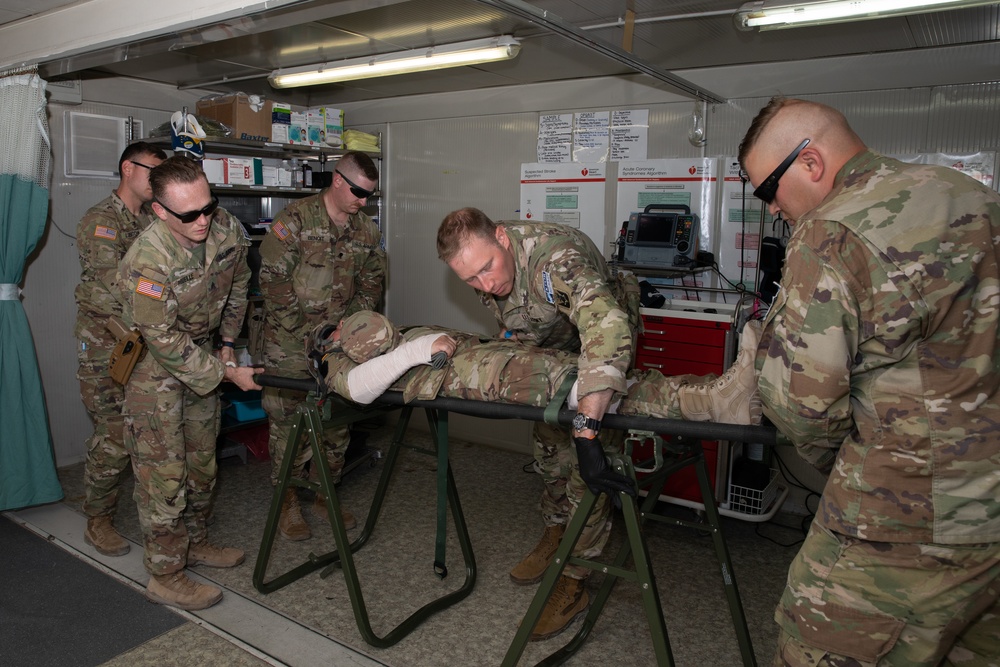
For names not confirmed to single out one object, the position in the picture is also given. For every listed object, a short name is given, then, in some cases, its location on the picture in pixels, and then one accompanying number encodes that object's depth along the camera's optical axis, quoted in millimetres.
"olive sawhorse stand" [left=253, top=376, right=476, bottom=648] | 2506
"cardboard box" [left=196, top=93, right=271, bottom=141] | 4277
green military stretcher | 1866
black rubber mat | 2551
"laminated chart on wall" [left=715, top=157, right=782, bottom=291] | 3912
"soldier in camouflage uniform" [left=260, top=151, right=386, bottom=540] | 3529
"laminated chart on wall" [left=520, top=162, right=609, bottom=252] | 4430
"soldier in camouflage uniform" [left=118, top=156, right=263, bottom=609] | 2639
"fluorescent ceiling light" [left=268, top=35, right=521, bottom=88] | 3387
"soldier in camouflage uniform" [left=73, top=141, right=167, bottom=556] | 3246
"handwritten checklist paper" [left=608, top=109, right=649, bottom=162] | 4219
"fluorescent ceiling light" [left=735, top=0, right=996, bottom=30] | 2385
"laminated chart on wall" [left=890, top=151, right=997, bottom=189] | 3369
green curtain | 3447
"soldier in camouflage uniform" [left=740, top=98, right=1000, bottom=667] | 1342
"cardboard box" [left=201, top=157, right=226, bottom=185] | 4215
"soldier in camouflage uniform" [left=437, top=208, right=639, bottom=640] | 1978
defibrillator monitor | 3852
